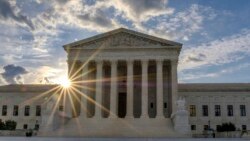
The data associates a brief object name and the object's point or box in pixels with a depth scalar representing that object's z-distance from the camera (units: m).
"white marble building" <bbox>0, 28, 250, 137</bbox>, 33.39
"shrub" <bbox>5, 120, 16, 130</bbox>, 33.87
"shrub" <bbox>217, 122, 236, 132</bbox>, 36.80
